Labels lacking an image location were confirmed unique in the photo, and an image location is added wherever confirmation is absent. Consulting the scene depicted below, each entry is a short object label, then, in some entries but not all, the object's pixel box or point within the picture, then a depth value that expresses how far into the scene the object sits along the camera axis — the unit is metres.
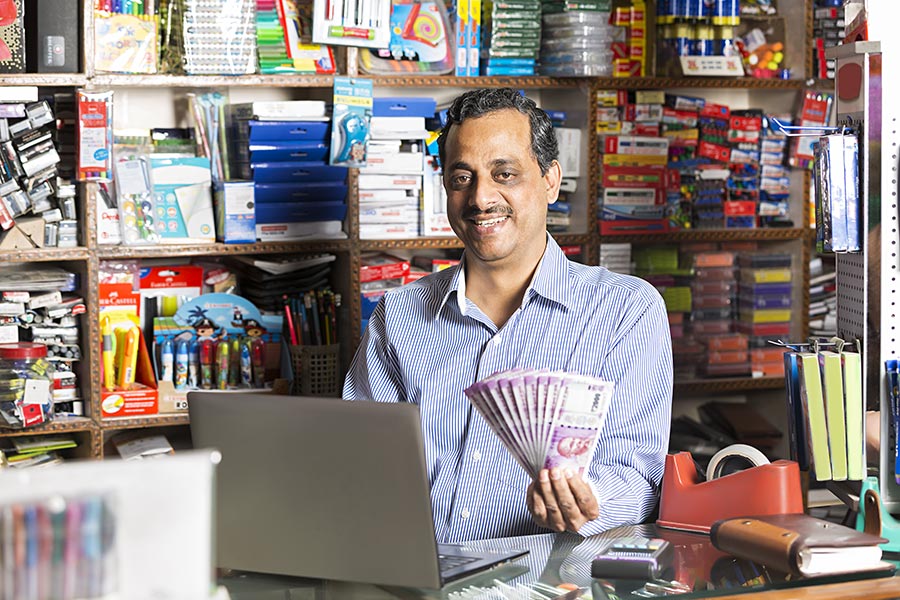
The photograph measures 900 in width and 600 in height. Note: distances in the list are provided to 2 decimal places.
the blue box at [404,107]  3.65
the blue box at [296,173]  3.53
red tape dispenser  1.90
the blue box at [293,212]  3.56
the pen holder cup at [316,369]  3.53
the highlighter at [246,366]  3.56
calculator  1.75
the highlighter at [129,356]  3.49
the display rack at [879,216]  2.09
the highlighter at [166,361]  3.50
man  2.23
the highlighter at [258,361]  3.60
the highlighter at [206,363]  3.53
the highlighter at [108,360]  3.46
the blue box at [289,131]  3.48
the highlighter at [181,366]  3.51
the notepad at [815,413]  2.10
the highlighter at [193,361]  3.54
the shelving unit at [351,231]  3.35
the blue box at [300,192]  3.56
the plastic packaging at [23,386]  3.26
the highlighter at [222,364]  3.54
